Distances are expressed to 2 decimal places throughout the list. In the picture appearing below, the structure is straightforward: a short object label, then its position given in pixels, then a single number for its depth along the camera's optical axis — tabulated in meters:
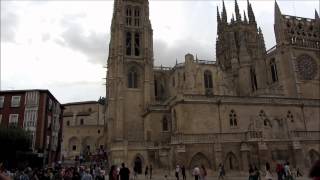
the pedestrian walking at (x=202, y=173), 15.94
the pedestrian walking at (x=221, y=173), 17.78
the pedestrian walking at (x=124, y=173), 9.41
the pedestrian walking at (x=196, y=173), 15.47
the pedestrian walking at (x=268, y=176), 12.72
